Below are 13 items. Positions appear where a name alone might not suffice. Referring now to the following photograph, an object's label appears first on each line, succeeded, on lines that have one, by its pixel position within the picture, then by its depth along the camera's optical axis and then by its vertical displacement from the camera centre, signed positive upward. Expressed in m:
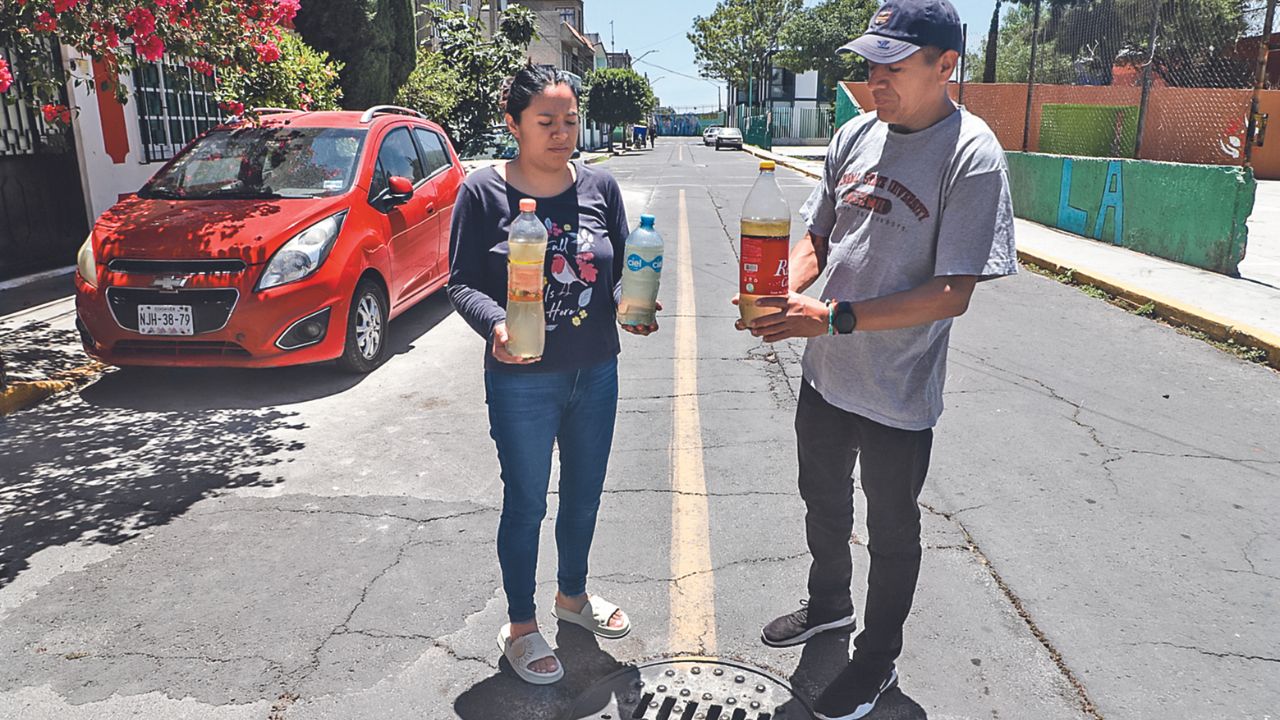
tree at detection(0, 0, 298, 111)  5.57 +0.77
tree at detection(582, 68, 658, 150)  59.12 +2.76
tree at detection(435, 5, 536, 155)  16.86 +1.38
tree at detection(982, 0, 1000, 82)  25.23 +2.41
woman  2.69 -0.50
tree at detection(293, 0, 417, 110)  14.04 +1.63
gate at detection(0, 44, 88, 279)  9.61 -0.43
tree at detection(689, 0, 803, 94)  67.56 +7.71
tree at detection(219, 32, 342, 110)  9.34 +0.69
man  2.37 -0.41
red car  5.71 -0.65
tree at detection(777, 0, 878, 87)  50.94 +5.56
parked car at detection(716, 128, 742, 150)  57.75 -0.02
